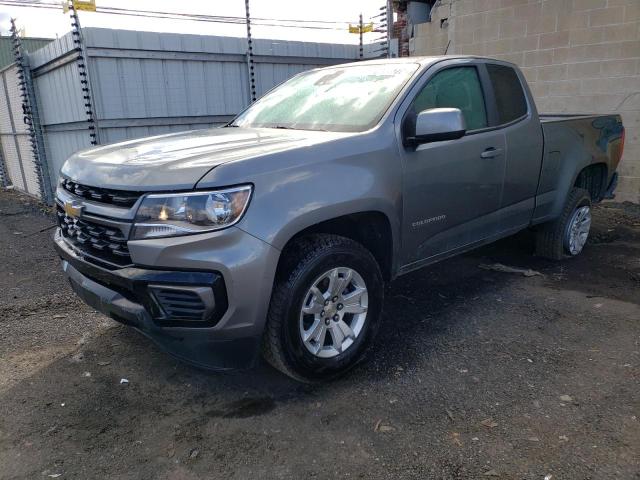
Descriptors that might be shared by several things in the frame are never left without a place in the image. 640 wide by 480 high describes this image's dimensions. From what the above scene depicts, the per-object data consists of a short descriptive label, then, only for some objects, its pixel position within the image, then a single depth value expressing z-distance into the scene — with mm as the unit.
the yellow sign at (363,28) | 10141
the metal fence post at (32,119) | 8492
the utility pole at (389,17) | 10516
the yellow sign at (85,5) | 6950
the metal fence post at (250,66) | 8415
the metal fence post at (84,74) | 6992
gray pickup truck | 2568
